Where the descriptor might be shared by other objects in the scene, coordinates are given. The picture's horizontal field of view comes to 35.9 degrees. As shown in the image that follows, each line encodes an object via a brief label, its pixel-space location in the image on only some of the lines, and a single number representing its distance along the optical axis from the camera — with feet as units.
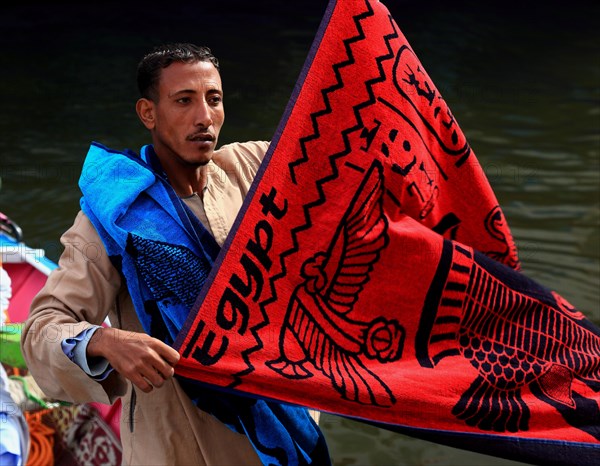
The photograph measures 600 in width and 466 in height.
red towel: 7.34
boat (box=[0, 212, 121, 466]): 13.33
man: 6.95
